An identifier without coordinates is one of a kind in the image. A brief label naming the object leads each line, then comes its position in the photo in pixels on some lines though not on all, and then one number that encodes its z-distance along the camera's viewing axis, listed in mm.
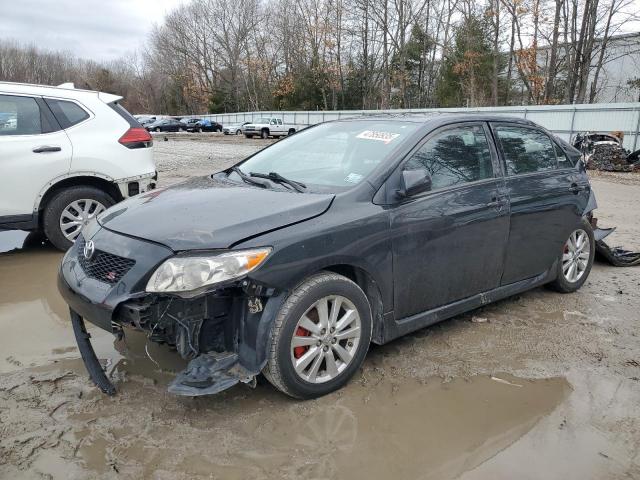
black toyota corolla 2688
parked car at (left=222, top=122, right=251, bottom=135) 42694
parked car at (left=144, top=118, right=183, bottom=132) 47625
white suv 5484
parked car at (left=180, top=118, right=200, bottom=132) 49656
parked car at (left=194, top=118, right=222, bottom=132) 49125
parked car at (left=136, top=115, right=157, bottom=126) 49175
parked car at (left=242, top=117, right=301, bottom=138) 38316
